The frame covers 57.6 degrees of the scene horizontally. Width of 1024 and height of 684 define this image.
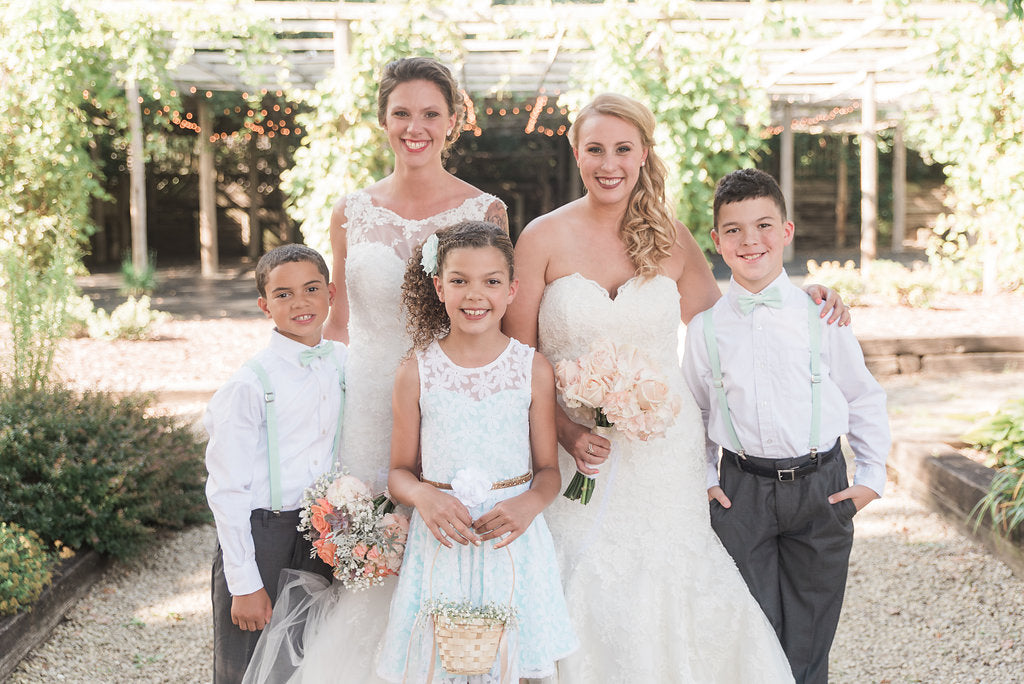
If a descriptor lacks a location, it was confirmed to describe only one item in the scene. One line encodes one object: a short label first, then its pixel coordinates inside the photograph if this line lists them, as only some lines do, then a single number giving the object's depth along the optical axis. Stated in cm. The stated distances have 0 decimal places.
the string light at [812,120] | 1592
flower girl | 240
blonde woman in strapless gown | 276
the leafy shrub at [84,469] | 434
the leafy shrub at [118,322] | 925
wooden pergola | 918
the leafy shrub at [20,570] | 371
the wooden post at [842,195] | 2206
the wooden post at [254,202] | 1916
